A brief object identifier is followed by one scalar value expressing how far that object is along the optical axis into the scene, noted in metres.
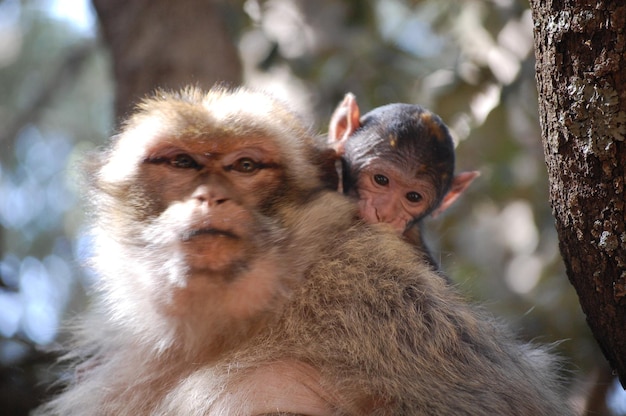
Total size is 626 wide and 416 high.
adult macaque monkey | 4.99
